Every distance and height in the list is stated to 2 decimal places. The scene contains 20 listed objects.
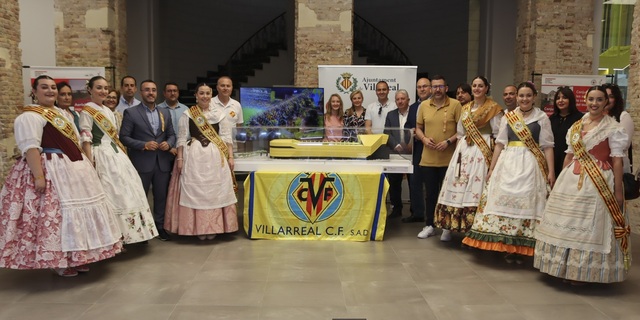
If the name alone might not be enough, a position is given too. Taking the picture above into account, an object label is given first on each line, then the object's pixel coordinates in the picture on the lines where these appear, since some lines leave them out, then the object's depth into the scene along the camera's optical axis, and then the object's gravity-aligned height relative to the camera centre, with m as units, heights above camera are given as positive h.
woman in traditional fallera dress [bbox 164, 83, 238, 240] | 4.98 -0.58
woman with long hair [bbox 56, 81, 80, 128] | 4.20 +0.14
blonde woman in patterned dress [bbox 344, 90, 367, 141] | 6.43 +0.11
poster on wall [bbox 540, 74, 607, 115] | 7.86 +0.66
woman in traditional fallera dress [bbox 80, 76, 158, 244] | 4.42 -0.43
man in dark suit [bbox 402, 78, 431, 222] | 5.75 -0.47
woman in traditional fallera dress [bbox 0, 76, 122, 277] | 3.73 -0.64
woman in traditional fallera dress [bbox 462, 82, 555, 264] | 4.22 -0.50
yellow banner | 5.06 -0.86
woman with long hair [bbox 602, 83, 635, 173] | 3.74 +0.12
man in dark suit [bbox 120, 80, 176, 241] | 4.91 -0.24
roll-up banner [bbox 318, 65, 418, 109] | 7.54 +0.64
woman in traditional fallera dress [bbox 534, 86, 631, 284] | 3.65 -0.62
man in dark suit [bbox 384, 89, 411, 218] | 6.22 -0.03
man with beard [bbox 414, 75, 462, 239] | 5.17 -0.13
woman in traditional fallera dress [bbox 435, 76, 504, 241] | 4.68 -0.33
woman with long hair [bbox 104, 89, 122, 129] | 5.14 +0.17
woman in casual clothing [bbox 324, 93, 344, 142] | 6.40 +0.10
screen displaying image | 7.03 +0.20
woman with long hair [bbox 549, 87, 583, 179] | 4.47 +0.06
